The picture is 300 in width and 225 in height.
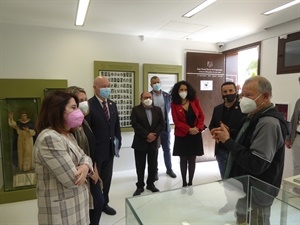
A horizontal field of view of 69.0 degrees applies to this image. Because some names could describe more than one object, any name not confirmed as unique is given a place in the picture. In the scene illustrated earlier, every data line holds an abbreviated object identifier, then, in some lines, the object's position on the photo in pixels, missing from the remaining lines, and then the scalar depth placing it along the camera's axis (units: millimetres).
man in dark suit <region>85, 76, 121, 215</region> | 2373
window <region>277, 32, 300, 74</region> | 3232
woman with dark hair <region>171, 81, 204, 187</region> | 2918
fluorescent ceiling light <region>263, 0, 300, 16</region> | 2568
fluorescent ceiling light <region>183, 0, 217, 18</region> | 2539
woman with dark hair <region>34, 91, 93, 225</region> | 1202
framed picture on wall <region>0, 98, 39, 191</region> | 2881
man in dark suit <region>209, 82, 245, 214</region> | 2363
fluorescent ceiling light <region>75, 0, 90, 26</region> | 2533
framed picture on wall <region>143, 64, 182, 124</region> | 4055
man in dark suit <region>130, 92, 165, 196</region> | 2967
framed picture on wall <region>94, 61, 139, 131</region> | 3855
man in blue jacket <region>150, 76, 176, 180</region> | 3623
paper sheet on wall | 4480
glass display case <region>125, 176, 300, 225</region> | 1334
